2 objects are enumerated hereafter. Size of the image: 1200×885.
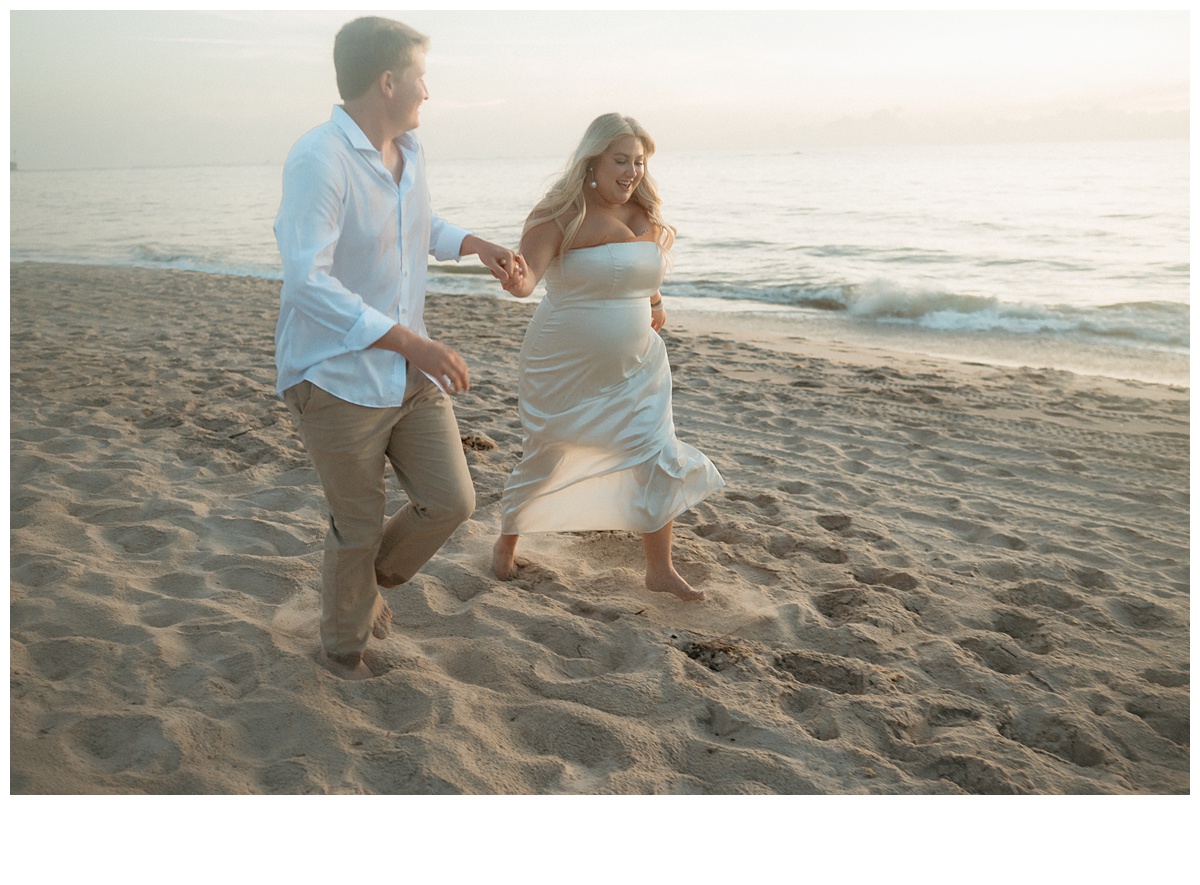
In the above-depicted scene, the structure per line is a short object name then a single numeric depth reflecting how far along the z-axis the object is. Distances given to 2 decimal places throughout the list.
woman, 3.74
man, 2.56
